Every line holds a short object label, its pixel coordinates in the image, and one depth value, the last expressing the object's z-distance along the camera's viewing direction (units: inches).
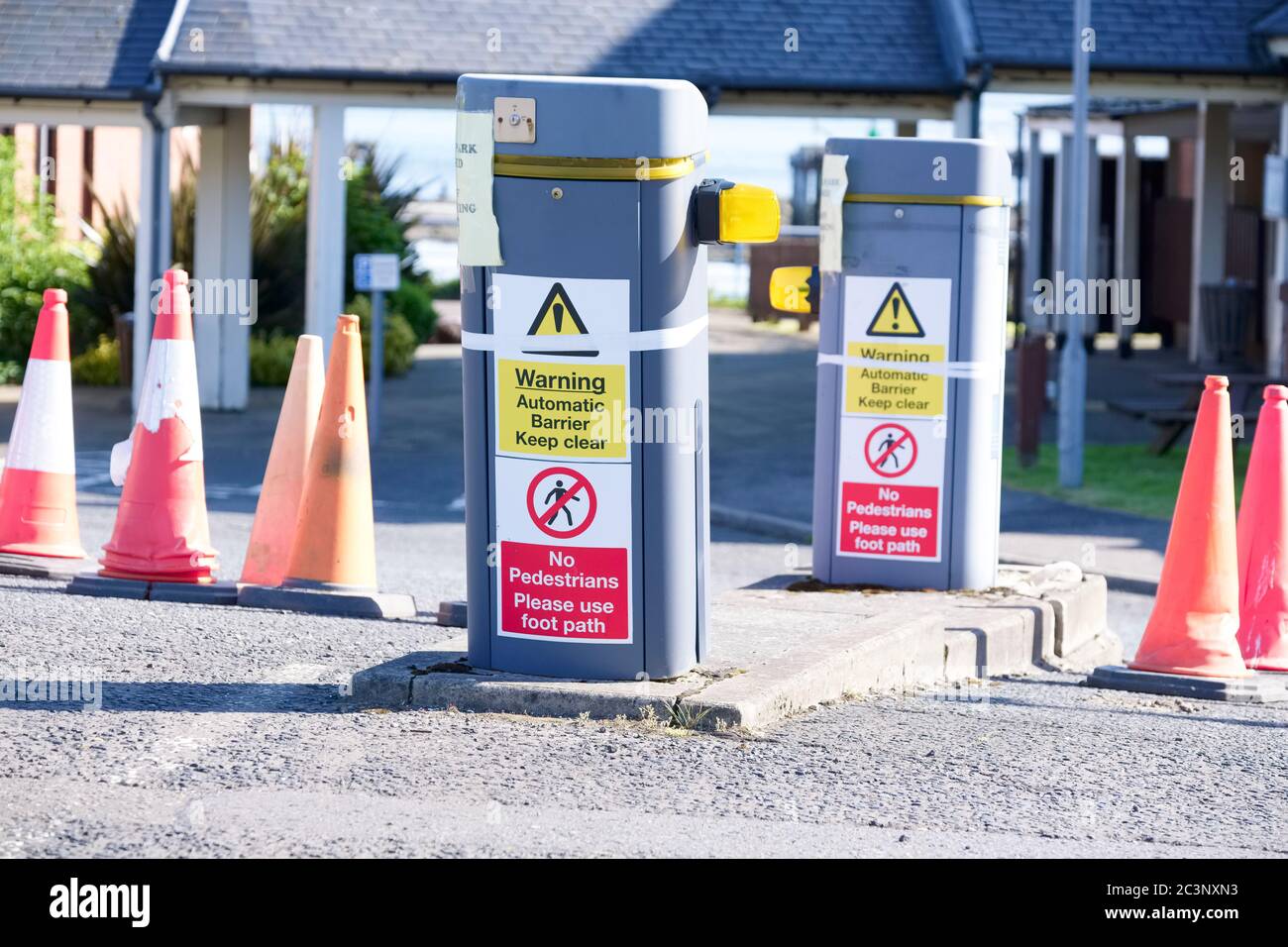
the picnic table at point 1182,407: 606.5
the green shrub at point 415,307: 940.6
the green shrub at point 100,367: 803.4
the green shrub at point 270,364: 810.2
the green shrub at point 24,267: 791.1
